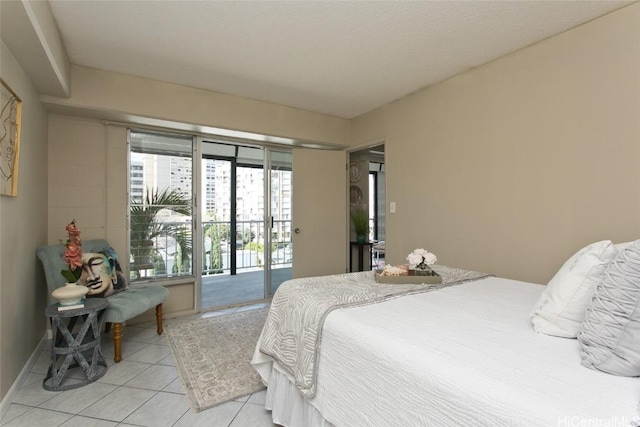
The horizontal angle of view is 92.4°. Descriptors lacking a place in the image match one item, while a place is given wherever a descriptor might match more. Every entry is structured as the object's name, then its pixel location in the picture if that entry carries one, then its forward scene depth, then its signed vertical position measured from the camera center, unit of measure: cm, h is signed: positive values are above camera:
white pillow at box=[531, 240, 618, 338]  108 -29
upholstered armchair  229 -69
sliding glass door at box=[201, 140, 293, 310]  532 -11
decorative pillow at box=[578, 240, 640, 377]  82 -31
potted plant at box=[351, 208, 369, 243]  467 -15
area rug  195 -112
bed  72 -44
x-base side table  199 -88
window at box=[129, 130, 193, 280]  323 +9
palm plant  323 -14
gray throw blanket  136 -47
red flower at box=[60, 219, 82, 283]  209 -30
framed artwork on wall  168 +43
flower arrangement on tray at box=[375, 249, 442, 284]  189 -38
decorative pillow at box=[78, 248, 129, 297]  245 -51
